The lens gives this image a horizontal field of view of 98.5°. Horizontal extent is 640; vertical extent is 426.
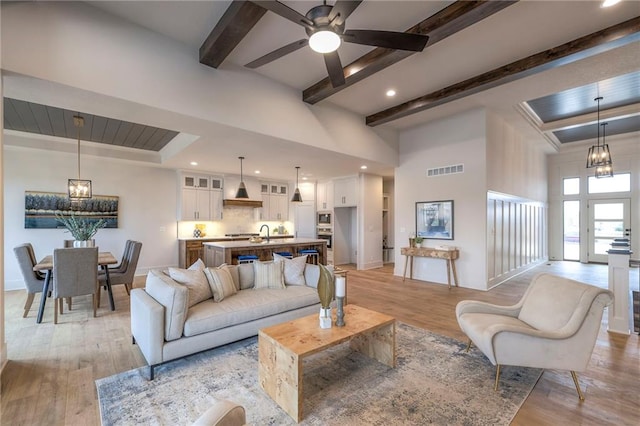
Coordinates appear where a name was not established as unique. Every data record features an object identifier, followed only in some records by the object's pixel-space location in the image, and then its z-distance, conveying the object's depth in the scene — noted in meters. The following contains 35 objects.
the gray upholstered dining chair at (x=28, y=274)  3.76
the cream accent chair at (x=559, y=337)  2.16
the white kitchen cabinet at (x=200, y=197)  7.40
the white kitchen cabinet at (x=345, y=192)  7.98
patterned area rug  1.95
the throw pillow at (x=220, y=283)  3.18
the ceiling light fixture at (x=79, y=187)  4.73
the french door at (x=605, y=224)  7.95
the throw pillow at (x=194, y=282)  2.98
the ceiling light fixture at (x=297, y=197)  6.60
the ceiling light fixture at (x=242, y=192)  6.03
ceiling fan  2.13
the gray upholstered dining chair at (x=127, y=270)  4.50
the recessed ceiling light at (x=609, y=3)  2.70
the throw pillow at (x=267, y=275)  3.73
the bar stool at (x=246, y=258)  5.58
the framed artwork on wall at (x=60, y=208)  5.69
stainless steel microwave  8.84
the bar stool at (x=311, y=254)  6.67
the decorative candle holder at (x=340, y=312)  2.46
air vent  5.70
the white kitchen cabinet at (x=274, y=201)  9.02
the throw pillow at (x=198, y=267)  3.30
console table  5.57
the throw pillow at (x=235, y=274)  3.62
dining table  3.68
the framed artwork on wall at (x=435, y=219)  5.83
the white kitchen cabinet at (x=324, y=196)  8.75
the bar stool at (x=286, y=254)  6.04
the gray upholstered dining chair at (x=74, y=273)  3.61
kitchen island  5.36
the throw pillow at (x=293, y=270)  3.92
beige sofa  2.50
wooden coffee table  1.96
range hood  8.07
